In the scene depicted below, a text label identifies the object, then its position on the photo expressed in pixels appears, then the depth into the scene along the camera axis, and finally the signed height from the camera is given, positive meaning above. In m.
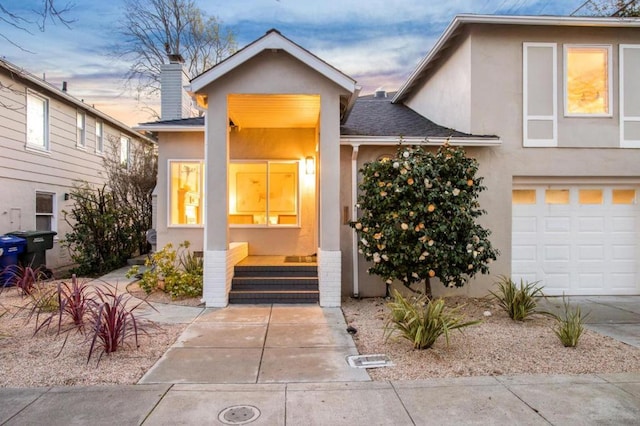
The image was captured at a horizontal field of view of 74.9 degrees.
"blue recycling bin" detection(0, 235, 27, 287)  8.98 -0.84
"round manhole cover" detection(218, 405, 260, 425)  3.38 -1.68
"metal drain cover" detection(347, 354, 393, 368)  4.59 -1.66
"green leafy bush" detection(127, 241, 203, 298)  7.98 -1.24
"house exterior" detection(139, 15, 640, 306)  8.31 +1.46
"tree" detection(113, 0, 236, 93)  18.16 +7.93
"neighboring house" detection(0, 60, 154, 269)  10.34 +1.69
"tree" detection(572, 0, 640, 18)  12.20 +6.17
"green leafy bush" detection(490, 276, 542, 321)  6.35 -1.37
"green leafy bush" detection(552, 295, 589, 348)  5.12 -1.47
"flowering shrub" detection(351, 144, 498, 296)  6.73 -0.10
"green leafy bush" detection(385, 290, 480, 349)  4.88 -1.30
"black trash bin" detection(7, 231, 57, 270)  9.67 -0.82
